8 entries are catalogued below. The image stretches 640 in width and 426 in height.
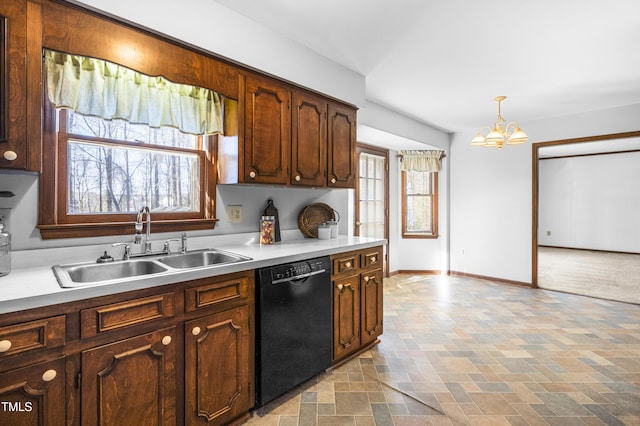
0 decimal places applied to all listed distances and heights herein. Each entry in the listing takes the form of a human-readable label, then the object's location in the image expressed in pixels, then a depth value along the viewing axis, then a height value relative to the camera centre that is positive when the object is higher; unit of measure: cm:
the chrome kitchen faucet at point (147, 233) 195 -12
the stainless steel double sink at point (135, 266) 158 -30
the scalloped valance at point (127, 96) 163 +67
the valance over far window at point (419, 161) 545 +86
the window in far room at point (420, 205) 562 +12
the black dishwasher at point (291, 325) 191 -73
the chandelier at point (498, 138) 359 +83
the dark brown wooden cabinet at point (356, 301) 241 -71
